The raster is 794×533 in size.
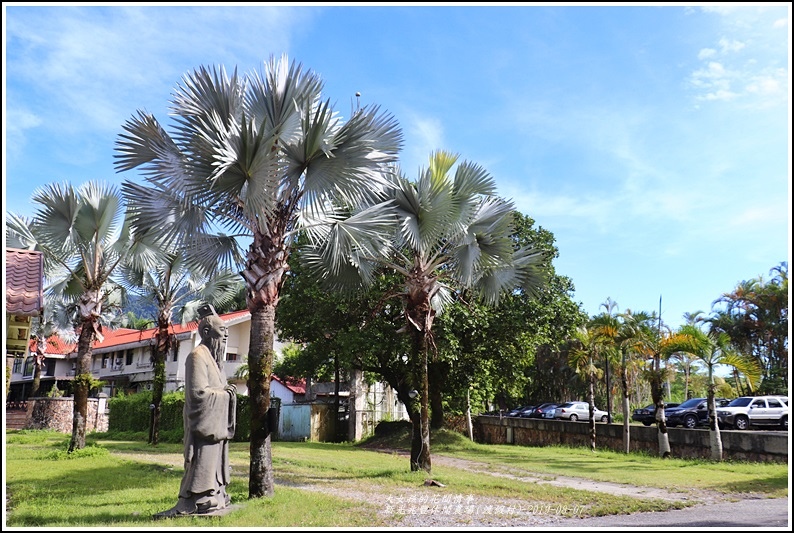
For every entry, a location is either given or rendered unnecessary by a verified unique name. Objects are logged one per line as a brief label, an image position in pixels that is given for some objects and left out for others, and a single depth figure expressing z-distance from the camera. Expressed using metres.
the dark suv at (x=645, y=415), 32.84
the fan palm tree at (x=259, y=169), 10.33
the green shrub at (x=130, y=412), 28.04
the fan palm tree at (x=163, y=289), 20.52
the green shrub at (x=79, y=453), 16.12
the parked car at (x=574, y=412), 35.84
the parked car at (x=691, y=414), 28.30
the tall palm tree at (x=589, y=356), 24.30
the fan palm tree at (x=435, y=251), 13.77
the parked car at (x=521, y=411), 40.09
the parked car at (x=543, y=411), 37.03
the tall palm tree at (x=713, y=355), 19.73
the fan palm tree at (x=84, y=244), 16.41
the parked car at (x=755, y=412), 25.22
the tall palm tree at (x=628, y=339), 22.69
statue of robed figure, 8.45
